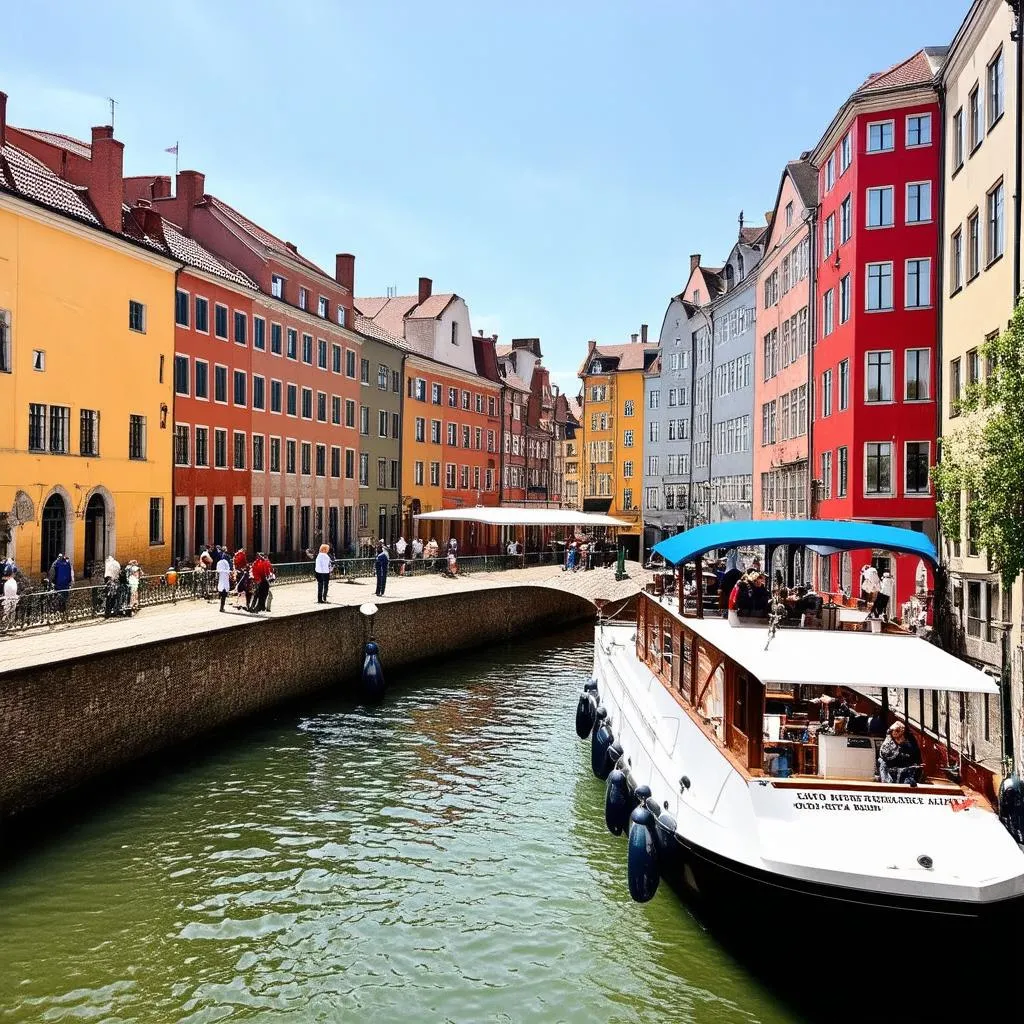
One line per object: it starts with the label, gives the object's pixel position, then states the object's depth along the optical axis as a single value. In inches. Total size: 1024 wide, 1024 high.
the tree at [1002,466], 677.9
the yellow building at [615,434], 3329.2
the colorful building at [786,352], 1636.3
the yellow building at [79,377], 1222.9
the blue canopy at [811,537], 604.4
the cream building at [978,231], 960.3
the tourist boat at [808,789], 415.8
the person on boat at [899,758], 472.1
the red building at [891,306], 1312.7
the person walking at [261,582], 1079.7
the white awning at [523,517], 1868.7
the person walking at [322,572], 1219.2
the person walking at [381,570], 1392.5
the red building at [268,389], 1711.4
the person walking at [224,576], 1103.1
